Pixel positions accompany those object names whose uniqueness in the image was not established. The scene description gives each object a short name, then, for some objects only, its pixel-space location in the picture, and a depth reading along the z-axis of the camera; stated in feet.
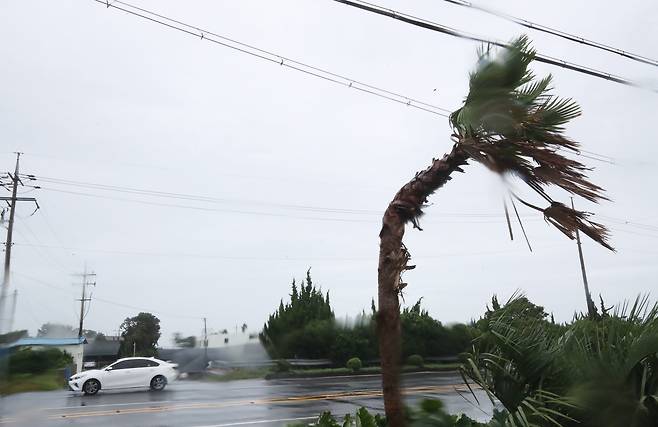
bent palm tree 12.26
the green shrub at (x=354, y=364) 46.42
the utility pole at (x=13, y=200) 69.92
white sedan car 53.06
